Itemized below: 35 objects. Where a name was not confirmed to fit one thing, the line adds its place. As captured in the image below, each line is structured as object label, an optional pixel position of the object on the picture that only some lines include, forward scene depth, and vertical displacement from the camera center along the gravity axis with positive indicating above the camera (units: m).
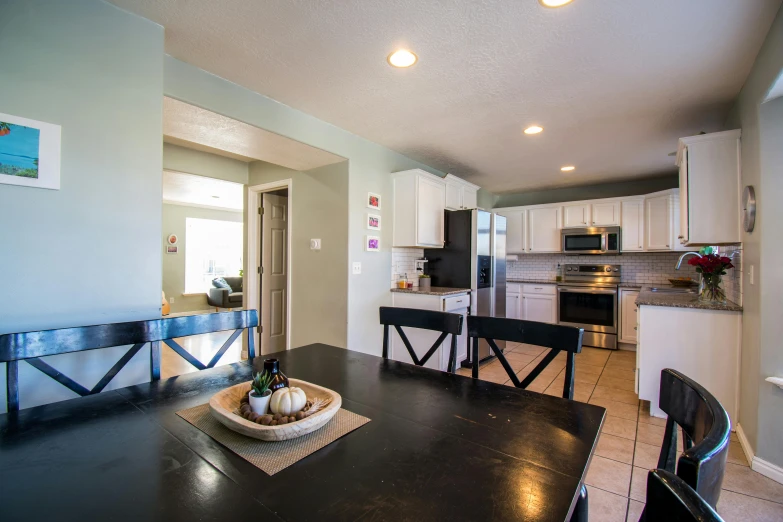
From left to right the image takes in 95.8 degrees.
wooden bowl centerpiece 0.94 -0.45
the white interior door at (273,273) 4.41 -0.18
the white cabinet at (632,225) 5.02 +0.52
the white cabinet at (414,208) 3.82 +0.57
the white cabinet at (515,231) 5.98 +0.50
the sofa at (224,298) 7.64 -0.85
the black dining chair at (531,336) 1.46 -0.34
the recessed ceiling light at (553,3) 1.62 +1.18
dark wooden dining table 0.71 -0.50
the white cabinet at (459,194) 4.46 +0.90
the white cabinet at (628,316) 4.83 -0.74
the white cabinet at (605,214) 5.19 +0.71
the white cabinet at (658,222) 4.69 +0.53
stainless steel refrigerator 4.20 +0.03
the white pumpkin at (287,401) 1.03 -0.42
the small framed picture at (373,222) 3.62 +0.40
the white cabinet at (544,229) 5.67 +0.53
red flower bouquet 2.72 -0.08
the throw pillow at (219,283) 7.96 -0.55
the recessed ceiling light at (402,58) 2.06 +1.20
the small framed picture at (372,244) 3.60 +0.17
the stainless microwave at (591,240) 5.18 +0.31
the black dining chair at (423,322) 1.78 -0.34
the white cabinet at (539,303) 5.50 -0.66
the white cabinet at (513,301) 5.80 -0.67
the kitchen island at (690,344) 2.50 -0.61
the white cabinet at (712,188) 2.52 +0.55
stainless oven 5.00 -0.59
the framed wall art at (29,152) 1.48 +0.45
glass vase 2.75 -0.22
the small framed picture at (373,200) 3.62 +0.61
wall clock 2.16 +0.34
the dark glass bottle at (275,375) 1.11 -0.37
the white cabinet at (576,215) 5.40 +0.71
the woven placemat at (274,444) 0.87 -0.49
